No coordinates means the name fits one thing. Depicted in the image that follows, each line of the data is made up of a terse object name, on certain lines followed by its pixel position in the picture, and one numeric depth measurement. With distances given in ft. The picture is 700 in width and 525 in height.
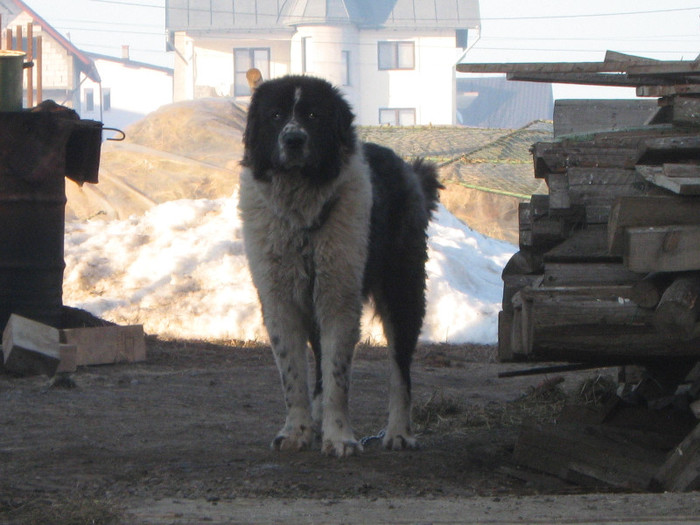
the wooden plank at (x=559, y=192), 31.78
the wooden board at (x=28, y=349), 51.06
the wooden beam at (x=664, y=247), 26.61
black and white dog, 35.73
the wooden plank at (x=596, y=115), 37.83
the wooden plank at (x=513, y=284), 33.88
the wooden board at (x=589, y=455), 31.45
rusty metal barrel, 55.62
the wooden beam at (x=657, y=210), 26.84
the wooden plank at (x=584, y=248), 31.09
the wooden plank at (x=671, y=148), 28.17
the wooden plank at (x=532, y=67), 33.71
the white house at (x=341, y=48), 338.13
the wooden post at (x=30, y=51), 112.37
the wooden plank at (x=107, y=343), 55.67
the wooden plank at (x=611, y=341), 28.79
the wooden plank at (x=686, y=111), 30.42
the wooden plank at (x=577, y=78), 35.70
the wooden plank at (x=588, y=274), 29.78
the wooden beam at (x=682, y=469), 28.30
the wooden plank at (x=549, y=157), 32.12
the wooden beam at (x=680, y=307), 26.58
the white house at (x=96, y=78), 360.28
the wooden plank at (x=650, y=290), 27.78
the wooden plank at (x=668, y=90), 30.76
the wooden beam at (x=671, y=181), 26.35
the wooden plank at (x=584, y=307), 28.48
